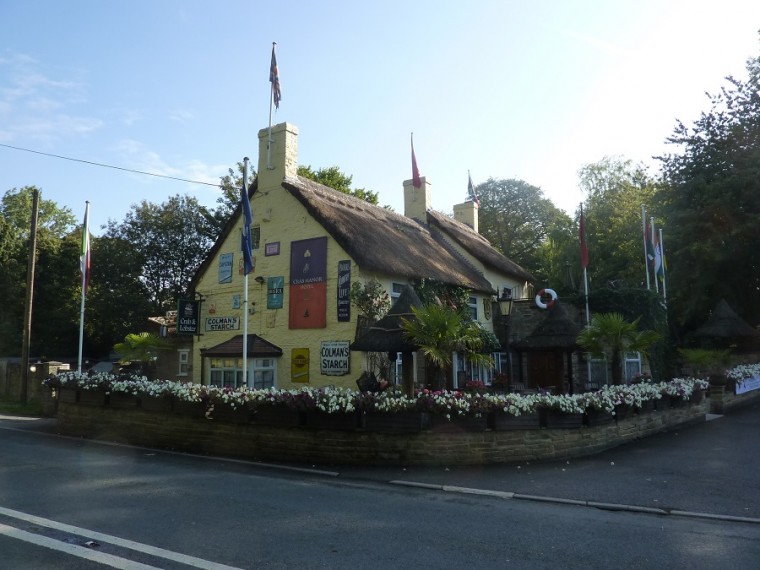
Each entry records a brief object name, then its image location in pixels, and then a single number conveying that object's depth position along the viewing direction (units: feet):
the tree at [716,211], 88.69
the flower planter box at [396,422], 33.60
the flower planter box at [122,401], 44.50
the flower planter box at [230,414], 37.73
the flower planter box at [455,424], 33.63
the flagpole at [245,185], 41.94
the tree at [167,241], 119.65
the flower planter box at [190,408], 39.88
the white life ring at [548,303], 74.84
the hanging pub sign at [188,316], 69.46
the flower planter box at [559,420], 35.37
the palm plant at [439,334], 37.22
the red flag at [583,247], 66.33
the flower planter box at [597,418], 37.17
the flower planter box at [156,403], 41.71
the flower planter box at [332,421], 34.45
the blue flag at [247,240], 46.70
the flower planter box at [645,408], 42.51
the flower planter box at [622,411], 39.78
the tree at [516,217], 159.12
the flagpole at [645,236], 76.43
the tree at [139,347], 72.59
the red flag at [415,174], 80.38
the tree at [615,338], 46.96
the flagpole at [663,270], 76.62
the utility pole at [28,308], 74.28
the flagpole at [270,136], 58.75
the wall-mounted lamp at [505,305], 73.08
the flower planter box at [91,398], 47.42
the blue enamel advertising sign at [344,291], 59.00
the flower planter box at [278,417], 35.78
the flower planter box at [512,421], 34.14
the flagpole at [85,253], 60.90
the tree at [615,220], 114.73
